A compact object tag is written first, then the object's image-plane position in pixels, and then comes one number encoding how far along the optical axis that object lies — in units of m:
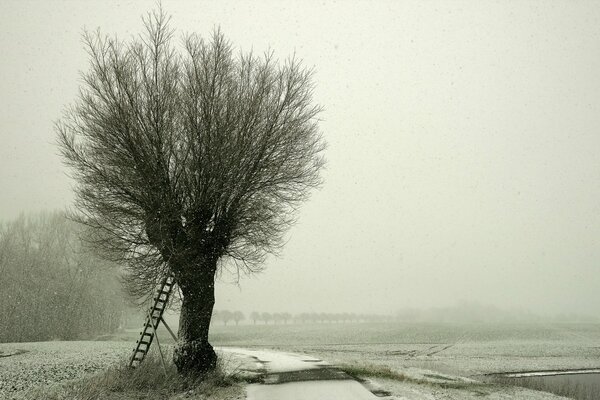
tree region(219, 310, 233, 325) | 158.64
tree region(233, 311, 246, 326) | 170.75
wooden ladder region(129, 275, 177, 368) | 14.46
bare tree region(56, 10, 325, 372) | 13.21
